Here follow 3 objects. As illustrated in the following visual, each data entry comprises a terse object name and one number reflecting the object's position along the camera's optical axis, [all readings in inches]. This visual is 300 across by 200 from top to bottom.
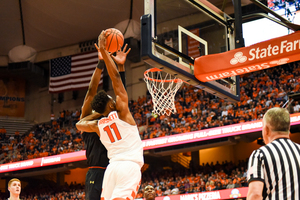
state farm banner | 220.2
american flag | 876.8
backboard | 221.0
